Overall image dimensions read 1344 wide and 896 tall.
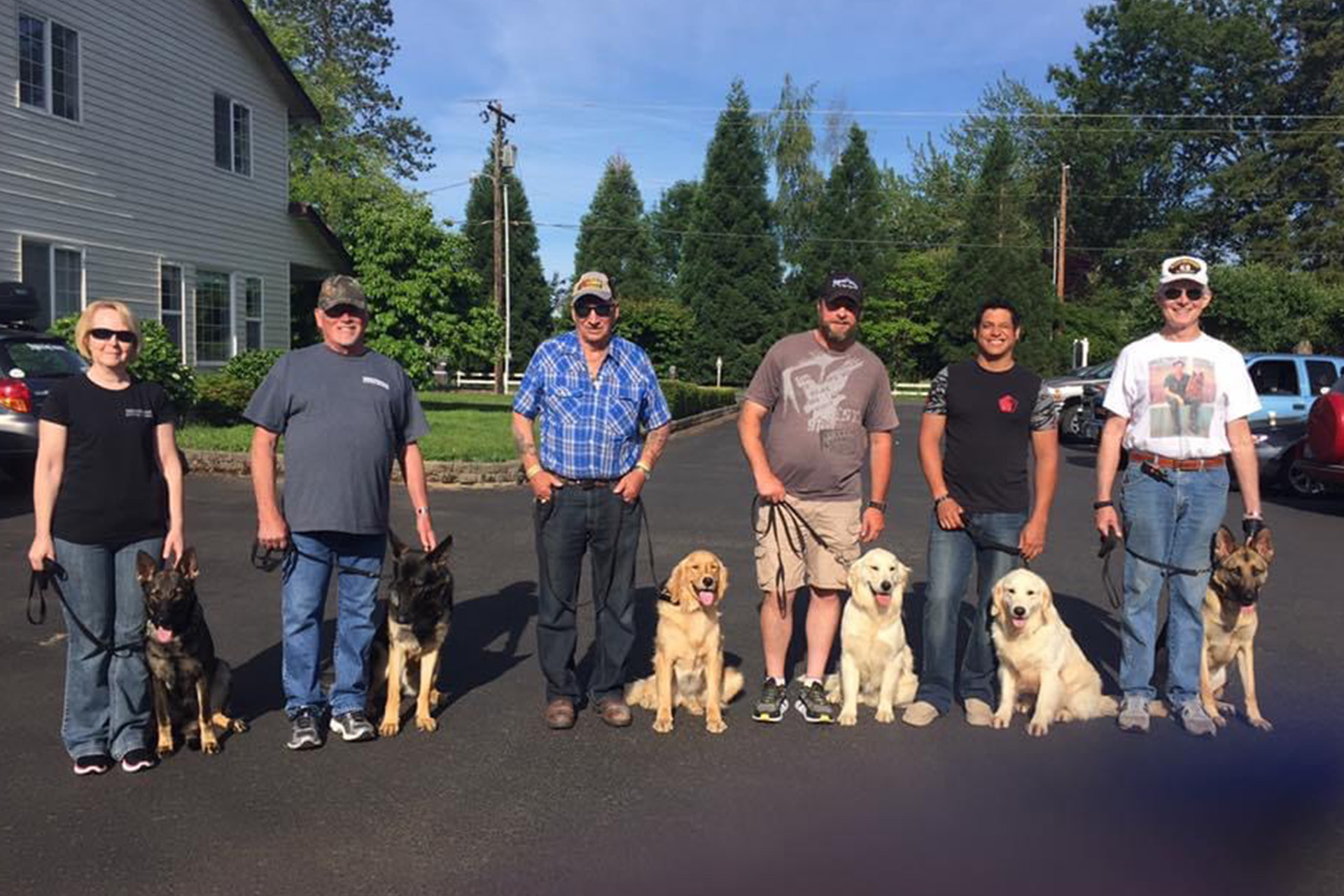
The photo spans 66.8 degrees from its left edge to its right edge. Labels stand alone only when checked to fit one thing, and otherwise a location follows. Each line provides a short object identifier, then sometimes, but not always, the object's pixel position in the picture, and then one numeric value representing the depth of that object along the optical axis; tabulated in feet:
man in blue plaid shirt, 15.89
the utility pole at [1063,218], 149.89
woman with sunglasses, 13.33
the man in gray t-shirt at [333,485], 14.66
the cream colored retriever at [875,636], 16.06
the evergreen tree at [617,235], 201.87
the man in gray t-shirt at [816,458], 16.35
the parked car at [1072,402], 70.85
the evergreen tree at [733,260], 164.76
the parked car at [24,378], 33.19
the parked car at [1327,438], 36.99
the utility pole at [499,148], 113.50
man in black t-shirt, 16.03
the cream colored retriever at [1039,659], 15.66
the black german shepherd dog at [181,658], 13.83
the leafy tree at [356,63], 147.98
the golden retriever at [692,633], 15.99
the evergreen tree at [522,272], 179.01
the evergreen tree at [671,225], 235.20
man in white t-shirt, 15.72
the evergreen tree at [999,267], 148.77
